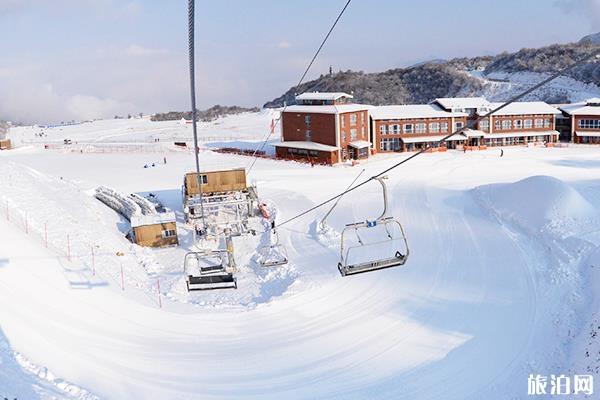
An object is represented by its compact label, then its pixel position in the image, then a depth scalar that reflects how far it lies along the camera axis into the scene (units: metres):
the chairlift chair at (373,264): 11.32
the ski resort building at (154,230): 24.16
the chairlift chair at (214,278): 13.47
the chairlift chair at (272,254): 21.66
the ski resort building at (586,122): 49.69
